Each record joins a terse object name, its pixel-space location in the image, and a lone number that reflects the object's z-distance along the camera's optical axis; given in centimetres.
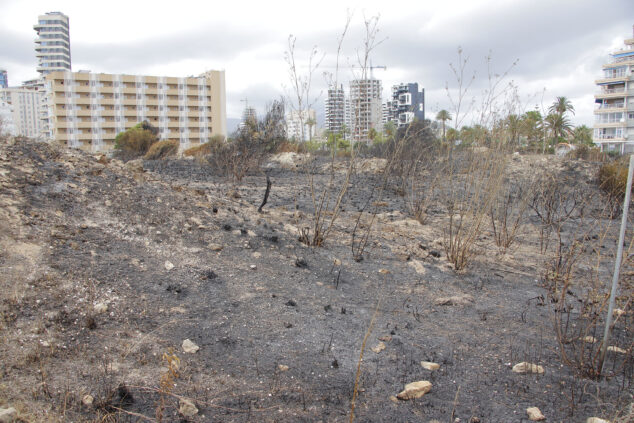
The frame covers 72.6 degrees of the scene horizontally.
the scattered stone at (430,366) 250
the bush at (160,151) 2052
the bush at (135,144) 2263
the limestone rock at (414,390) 219
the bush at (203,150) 1844
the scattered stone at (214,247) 418
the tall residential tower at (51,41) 9125
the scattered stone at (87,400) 197
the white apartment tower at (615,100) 4588
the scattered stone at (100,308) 283
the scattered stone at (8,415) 174
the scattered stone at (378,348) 271
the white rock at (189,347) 254
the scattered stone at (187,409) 197
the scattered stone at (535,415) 202
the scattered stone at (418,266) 445
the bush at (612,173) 869
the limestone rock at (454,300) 367
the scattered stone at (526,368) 244
